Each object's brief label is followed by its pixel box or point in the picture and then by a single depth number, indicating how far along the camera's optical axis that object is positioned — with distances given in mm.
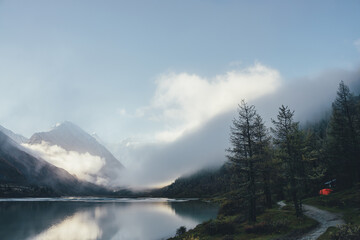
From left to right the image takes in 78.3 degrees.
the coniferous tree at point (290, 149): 30922
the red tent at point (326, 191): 48472
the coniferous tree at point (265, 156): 35197
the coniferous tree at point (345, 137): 44112
